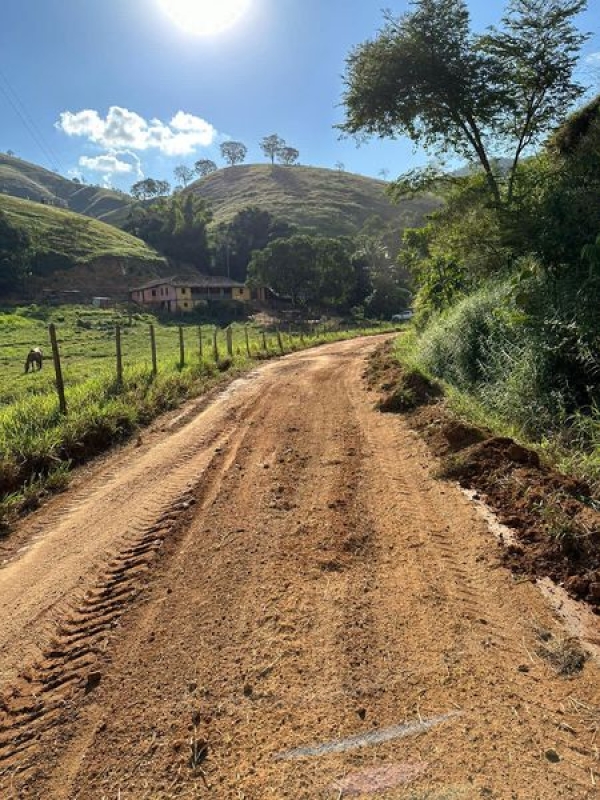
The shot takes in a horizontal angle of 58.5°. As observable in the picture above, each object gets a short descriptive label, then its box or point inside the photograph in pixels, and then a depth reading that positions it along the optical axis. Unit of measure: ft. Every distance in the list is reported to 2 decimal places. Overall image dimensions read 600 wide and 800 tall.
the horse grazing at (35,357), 71.00
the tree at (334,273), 195.11
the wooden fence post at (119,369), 36.03
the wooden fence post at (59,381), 28.07
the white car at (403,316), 184.03
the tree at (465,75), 46.29
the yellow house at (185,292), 214.90
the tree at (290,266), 199.72
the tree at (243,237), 285.23
